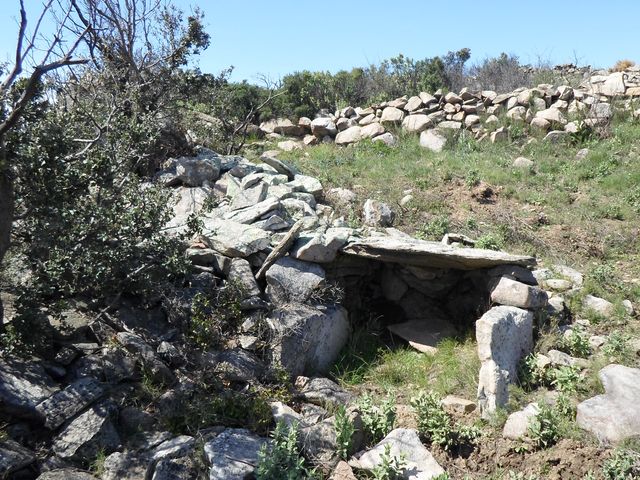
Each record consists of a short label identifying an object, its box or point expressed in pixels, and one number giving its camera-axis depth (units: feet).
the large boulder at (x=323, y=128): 40.37
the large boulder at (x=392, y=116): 39.93
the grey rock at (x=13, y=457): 13.23
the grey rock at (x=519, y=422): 15.20
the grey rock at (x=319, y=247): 20.13
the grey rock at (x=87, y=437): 14.43
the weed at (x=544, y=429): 14.79
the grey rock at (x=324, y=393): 17.47
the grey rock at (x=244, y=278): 19.35
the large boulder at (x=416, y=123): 38.01
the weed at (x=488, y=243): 22.30
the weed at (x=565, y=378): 16.43
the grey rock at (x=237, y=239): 20.20
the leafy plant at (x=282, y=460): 13.75
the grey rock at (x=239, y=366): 17.39
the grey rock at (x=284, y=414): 16.05
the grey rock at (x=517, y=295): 18.55
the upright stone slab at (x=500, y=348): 16.43
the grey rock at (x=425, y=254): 19.24
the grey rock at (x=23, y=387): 14.71
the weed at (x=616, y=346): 17.19
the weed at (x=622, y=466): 13.35
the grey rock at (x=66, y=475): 13.47
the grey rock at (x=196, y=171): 26.15
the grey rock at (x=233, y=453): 13.78
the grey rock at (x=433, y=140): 35.76
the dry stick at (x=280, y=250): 20.02
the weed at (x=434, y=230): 24.18
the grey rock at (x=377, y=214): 24.88
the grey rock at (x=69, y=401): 14.79
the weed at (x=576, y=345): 17.80
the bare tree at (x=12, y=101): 13.34
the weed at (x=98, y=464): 14.12
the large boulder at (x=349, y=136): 38.45
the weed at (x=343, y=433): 15.02
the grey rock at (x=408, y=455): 14.28
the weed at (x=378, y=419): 15.90
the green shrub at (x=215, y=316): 17.76
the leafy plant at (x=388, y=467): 13.87
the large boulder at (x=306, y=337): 18.72
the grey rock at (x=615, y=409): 14.39
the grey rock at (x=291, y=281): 19.80
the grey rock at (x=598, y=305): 19.20
